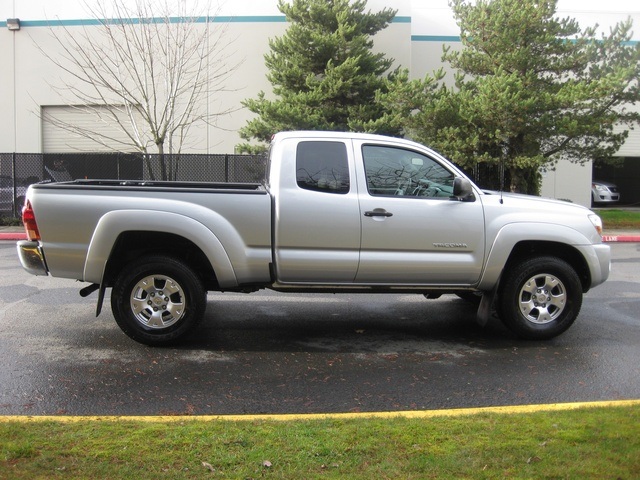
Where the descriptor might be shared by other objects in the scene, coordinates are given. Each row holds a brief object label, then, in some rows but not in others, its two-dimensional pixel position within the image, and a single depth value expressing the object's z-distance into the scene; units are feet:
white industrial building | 76.89
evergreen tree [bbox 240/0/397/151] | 65.82
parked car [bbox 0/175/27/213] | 67.41
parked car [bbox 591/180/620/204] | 99.76
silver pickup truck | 20.40
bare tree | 66.64
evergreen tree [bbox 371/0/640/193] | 59.21
